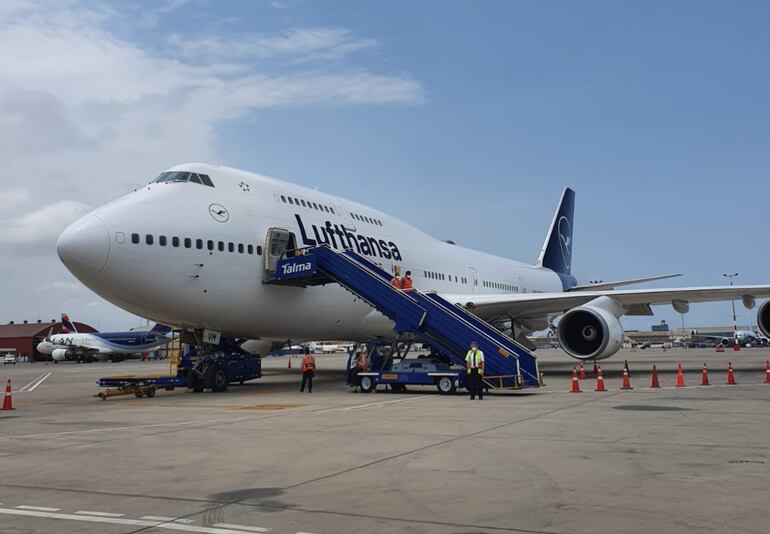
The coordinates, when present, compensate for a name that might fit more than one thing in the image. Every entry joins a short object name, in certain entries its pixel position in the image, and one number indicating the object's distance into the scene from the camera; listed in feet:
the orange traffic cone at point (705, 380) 59.91
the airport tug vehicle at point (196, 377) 59.79
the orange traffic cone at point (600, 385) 55.42
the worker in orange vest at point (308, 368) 62.08
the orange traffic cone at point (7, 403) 50.93
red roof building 315.37
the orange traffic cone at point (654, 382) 58.03
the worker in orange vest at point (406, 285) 61.05
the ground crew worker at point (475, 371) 50.57
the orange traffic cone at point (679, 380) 58.54
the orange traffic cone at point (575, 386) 54.92
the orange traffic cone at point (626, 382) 56.36
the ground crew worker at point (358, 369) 60.75
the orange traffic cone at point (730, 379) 60.80
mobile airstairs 57.11
